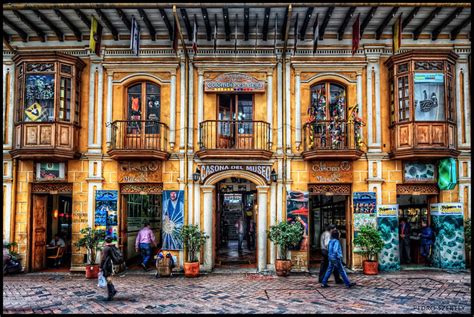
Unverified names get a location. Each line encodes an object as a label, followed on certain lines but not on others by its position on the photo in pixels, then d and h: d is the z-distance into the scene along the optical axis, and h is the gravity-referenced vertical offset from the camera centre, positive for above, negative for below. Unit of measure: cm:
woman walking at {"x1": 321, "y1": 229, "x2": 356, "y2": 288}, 1087 -157
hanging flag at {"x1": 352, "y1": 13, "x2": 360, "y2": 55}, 1276 +489
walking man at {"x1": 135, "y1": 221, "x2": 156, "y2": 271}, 1372 -149
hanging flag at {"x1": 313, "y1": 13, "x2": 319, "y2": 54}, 1273 +495
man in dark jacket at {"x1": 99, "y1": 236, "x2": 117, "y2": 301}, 966 -156
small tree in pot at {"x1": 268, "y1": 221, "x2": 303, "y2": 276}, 1271 -125
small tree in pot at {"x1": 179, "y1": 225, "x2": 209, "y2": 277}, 1280 -144
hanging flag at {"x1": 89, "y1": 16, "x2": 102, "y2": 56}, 1270 +491
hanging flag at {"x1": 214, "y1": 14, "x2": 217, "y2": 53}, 1291 +512
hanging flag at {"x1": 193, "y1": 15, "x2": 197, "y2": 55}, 1292 +492
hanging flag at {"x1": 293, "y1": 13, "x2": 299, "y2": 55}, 1293 +503
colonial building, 1347 +260
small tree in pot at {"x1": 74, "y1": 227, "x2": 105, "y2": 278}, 1270 -142
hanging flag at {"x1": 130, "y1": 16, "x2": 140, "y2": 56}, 1275 +485
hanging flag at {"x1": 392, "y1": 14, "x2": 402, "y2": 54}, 1273 +499
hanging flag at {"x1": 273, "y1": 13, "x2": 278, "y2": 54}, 1297 +521
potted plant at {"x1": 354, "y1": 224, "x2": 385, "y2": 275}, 1270 -142
